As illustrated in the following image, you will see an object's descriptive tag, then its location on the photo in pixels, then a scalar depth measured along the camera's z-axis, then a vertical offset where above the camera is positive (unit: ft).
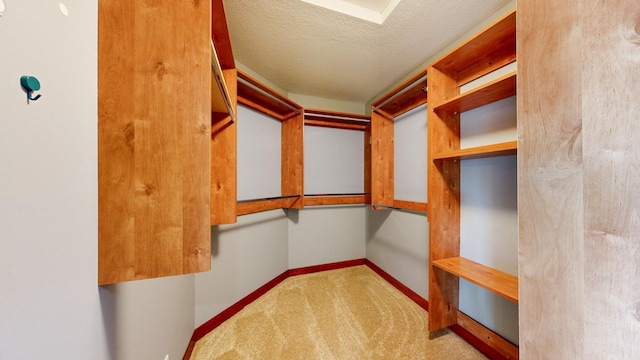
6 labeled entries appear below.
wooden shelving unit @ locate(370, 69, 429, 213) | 7.63 +0.97
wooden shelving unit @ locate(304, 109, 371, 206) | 8.22 +2.50
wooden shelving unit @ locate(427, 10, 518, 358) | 4.44 +0.42
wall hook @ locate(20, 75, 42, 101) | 1.28 +0.66
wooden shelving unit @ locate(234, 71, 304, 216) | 6.58 +1.38
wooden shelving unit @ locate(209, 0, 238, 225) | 4.74 +0.55
